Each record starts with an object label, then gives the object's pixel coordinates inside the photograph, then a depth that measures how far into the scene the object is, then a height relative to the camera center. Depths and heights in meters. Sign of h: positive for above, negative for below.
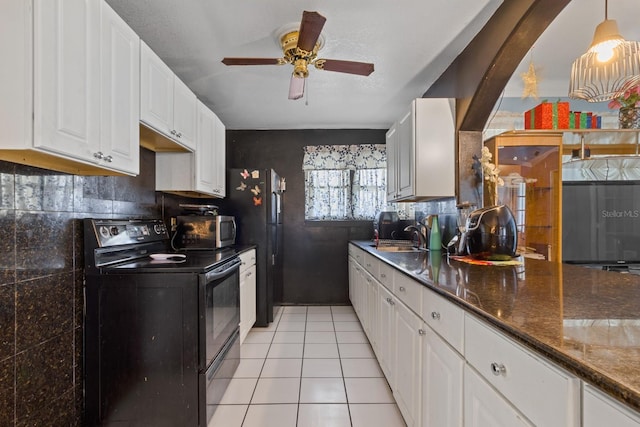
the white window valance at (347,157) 4.29 +0.78
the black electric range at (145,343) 1.70 -0.66
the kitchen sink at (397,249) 2.99 -0.31
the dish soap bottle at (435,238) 2.64 -0.18
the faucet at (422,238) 3.04 -0.21
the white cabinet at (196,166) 2.61 +0.41
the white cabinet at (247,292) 2.88 -0.71
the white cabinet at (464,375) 0.65 -0.45
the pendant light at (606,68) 1.68 +0.83
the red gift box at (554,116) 2.69 +0.82
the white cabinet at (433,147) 2.56 +0.54
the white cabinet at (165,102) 1.88 +0.75
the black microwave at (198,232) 2.75 -0.13
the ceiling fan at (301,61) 2.10 +1.01
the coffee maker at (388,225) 3.78 -0.10
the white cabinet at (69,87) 1.13 +0.52
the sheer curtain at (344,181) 4.29 +0.47
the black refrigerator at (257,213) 3.48 +0.04
